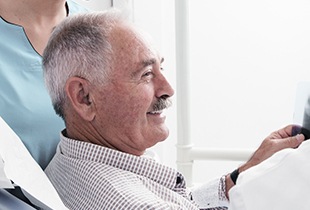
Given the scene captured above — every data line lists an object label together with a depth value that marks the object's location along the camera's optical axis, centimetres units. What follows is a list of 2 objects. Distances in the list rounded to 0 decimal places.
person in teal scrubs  120
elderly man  105
